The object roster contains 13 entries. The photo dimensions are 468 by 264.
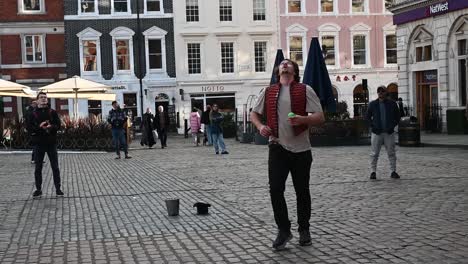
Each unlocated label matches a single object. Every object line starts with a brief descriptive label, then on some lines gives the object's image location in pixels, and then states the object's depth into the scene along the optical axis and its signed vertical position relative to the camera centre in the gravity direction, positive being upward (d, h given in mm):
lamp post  43197 +3831
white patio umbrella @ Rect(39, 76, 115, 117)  27425 +1083
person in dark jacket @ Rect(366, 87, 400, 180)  12695 -398
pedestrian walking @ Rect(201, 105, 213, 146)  27406 -386
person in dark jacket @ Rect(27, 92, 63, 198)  11422 -372
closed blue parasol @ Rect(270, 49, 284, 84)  23795 +1879
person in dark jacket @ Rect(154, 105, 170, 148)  28172 -608
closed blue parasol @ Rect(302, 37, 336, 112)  21500 +911
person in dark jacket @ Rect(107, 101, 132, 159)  20875 -398
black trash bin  22844 -951
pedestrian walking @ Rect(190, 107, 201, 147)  29656 -636
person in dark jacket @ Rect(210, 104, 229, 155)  22094 -697
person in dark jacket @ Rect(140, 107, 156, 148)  27459 -693
